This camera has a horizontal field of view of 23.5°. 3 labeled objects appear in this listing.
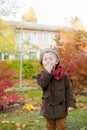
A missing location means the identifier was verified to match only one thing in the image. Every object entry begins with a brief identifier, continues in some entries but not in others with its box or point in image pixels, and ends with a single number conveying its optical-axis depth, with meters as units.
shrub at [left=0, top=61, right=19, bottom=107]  5.26
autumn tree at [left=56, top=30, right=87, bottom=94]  6.21
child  3.03
